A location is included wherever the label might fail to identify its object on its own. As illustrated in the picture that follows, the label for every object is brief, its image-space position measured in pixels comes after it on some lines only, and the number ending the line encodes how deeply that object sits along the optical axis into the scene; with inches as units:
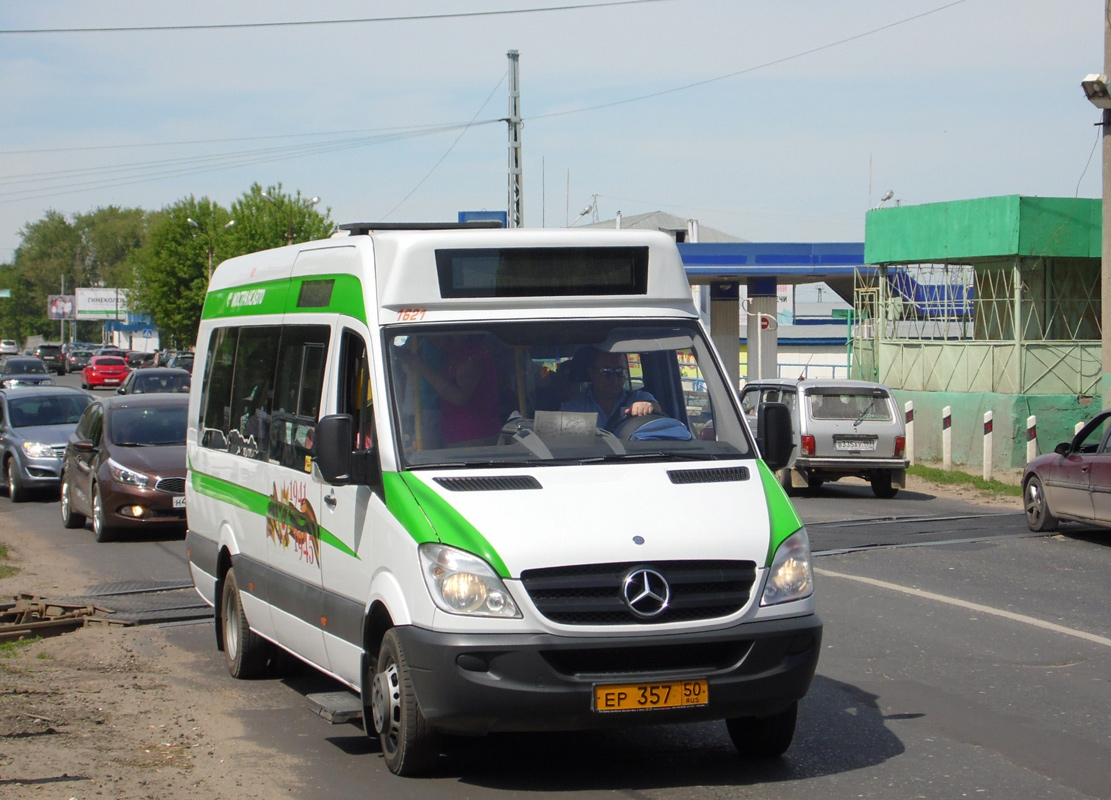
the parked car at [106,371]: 2620.6
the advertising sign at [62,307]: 5920.3
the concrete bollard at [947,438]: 1008.2
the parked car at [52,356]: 3351.4
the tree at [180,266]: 3427.7
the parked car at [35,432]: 834.2
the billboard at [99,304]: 5782.5
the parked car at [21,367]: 2394.2
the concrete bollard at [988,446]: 941.8
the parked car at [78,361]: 3639.3
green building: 1025.5
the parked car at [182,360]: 2650.1
